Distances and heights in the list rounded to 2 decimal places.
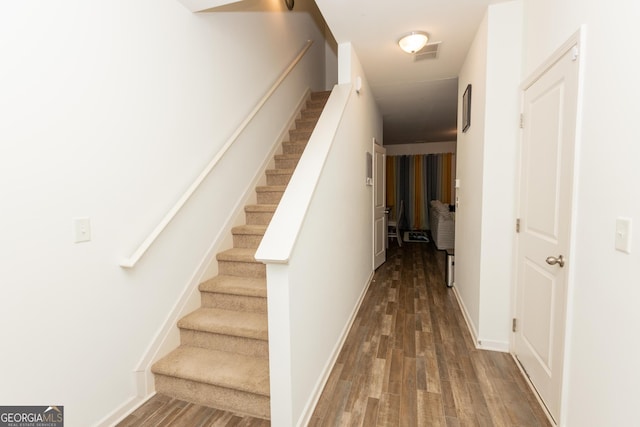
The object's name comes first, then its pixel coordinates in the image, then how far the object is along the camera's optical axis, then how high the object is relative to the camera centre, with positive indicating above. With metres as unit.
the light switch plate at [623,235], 1.08 -0.18
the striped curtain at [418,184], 8.77 +0.15
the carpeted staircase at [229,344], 1.74 -1.02
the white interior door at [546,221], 1.51 -0.20
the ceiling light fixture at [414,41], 2.55 +1.27
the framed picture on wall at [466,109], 2.85 +0.78
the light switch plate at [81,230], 1.46 -0.18
